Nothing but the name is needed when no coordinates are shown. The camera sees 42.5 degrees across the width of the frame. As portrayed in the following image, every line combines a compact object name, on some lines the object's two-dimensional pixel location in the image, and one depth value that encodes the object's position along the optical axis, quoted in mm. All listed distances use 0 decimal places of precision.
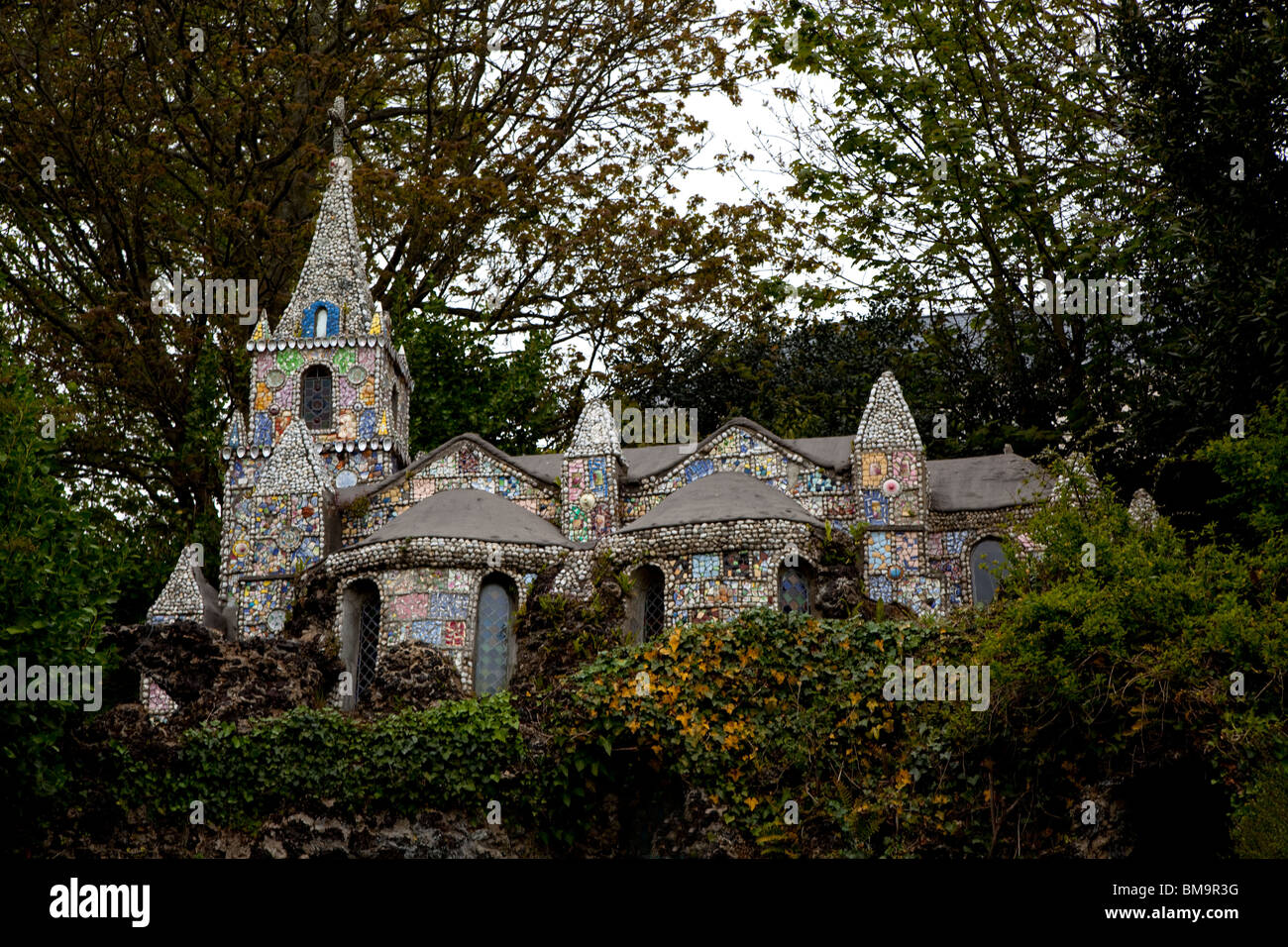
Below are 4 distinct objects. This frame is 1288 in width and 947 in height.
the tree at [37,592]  21172
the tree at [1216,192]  23984
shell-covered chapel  27328
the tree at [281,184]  37094
